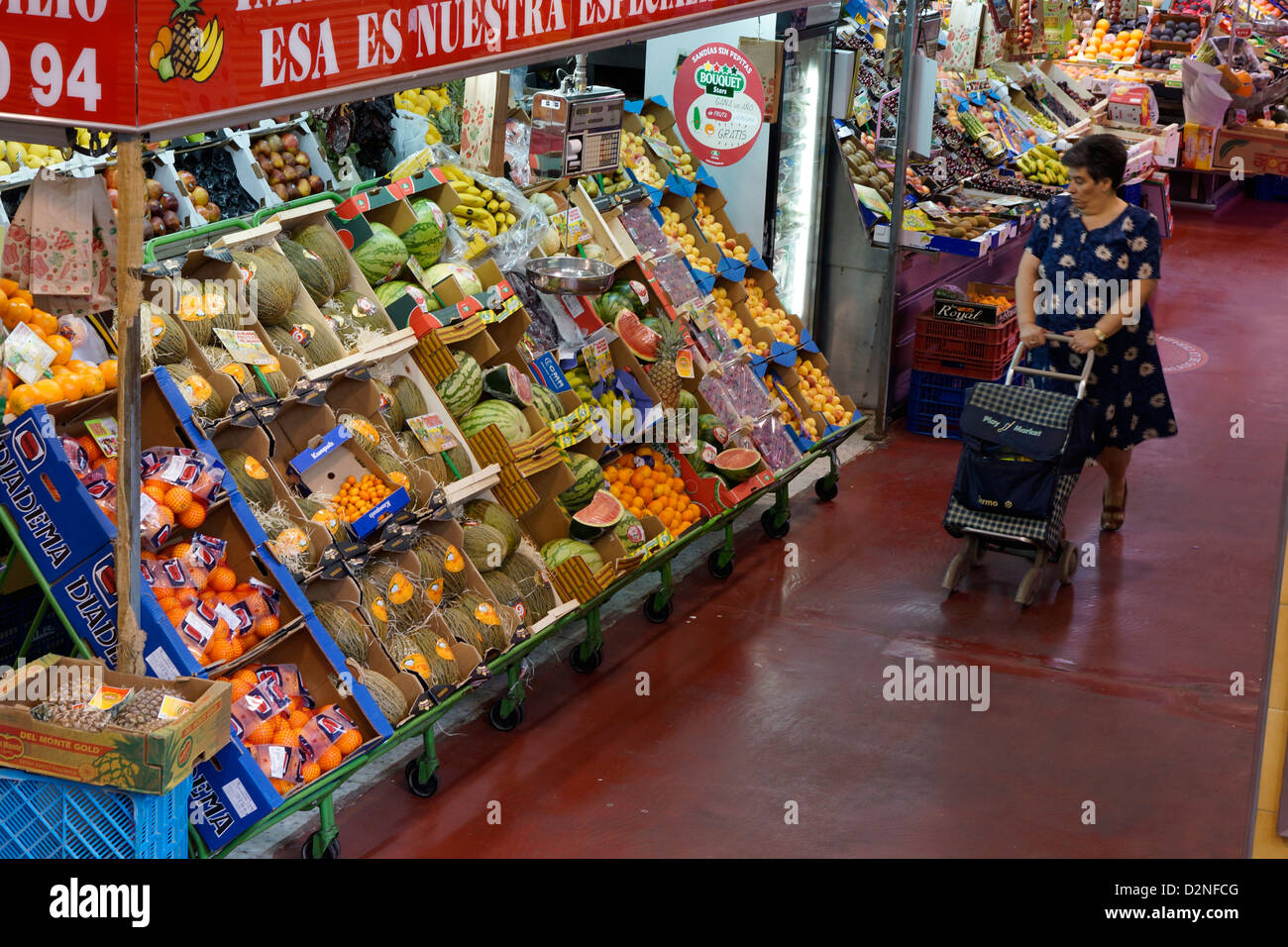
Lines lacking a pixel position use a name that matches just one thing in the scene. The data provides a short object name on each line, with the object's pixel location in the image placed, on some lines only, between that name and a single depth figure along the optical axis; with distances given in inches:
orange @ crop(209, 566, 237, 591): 185.6
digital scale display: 247.6
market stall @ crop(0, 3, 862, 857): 167.8
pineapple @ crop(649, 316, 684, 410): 271.6
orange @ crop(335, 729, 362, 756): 187.0
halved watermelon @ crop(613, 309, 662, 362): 268.7
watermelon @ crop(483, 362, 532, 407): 237.8
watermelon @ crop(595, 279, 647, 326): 274.2
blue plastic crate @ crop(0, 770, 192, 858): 151.7
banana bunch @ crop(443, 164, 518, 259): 253.3
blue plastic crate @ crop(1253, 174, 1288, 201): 655.1
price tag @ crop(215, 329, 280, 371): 202.1
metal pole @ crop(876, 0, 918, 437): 335.3
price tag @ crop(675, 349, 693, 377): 276.1
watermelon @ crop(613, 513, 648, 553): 246.1
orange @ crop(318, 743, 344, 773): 184.1
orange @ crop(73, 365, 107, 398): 179.2
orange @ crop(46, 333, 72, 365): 179.9
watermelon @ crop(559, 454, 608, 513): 244.8
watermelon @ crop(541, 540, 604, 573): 234.8
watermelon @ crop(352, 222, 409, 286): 235.5
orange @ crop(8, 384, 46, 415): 172.4
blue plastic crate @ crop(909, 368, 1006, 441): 358.9
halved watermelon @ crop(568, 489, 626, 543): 237.8
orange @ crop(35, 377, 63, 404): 173.9
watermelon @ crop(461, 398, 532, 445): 233.3
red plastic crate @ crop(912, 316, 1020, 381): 346.6
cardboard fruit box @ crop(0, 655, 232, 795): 148.4
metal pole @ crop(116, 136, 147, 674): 144.9
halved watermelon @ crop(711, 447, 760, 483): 278.4
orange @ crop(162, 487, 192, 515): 178.9
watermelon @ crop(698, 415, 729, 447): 282.2
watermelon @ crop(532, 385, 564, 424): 243.3
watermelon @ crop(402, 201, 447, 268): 243.4
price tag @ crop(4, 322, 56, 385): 174.1
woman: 276.5
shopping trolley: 264.5
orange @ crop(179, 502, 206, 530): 180.7
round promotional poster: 293.9
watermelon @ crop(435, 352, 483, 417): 230.7
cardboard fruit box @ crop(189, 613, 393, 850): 171.5
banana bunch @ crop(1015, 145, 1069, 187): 450.9
